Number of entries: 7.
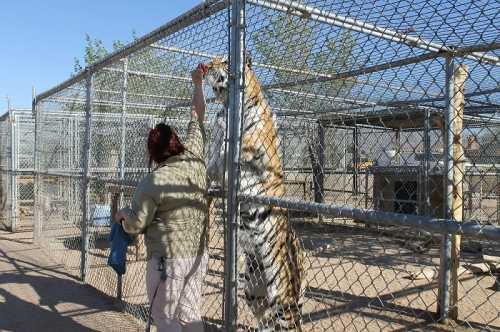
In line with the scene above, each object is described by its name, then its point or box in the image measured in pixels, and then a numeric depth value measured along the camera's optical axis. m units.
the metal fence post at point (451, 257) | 4.57
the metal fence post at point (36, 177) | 8.45
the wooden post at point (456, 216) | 4.57
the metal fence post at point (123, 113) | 7.27
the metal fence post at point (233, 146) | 3.00
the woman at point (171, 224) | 3.12
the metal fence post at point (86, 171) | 5.89
